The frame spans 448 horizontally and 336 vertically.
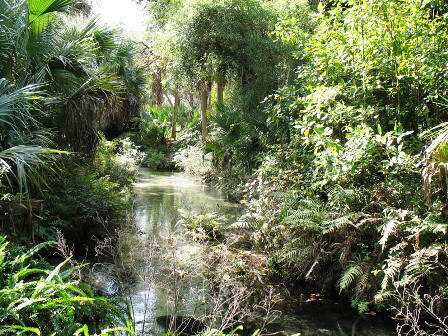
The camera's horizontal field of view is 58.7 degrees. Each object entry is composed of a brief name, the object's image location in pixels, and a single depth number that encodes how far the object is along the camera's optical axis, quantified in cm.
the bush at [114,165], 1143
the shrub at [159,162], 2130
